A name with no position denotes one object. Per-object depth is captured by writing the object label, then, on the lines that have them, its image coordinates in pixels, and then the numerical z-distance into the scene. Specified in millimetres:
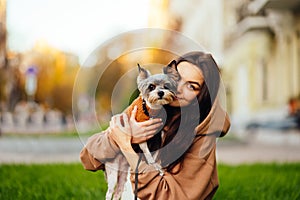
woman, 2062
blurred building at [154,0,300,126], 10867
